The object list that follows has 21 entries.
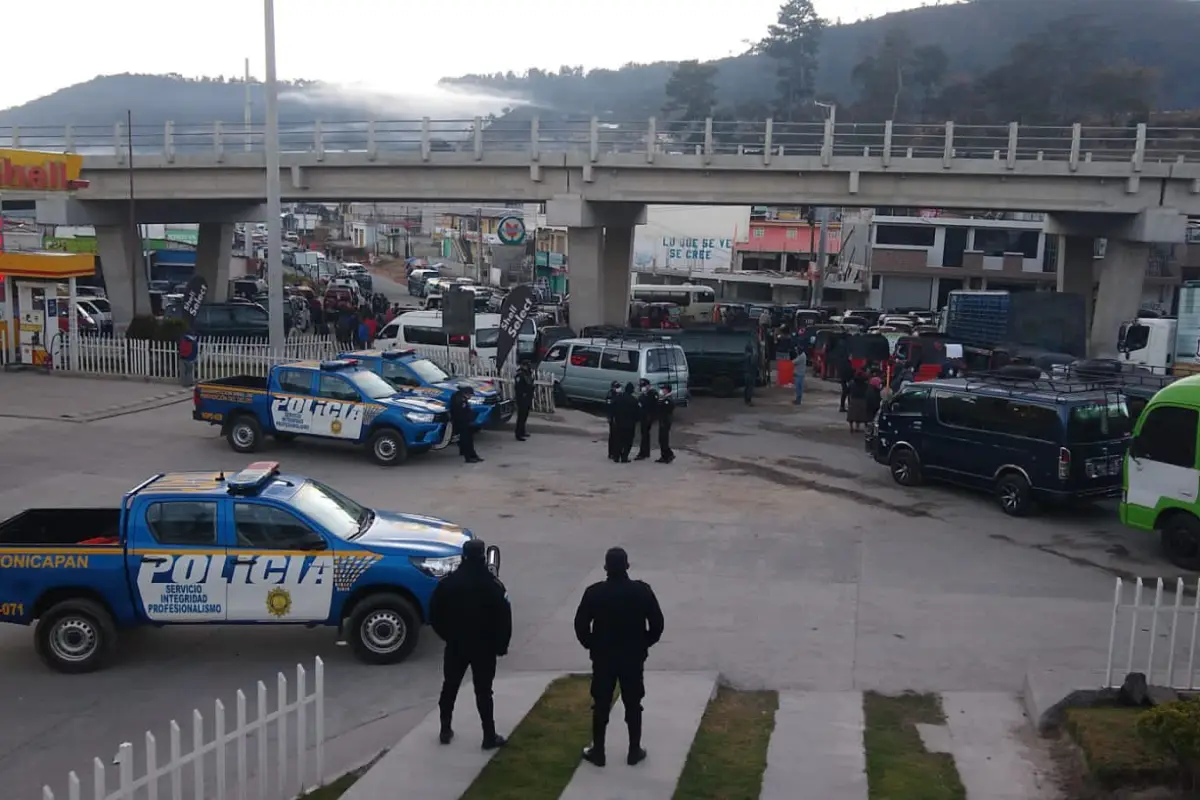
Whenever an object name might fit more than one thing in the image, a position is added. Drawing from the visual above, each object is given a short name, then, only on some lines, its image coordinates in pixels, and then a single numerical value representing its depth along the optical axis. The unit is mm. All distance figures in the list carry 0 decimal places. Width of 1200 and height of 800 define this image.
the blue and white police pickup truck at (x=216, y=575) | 9727
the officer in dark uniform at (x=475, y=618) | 7551
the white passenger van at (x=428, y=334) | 30531
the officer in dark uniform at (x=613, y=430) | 20406
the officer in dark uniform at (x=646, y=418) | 20828
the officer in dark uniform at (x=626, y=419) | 20250
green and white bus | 13953
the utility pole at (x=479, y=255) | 80562
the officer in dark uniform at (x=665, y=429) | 20672
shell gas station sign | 26266
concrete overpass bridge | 35875
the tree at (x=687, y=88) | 165875
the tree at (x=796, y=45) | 172000
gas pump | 28516
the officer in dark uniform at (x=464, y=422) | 19828
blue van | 16141
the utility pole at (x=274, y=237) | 26812
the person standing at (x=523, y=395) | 22047
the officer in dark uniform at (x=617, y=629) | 7320
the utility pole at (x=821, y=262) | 54531
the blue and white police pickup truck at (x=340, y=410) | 19375
